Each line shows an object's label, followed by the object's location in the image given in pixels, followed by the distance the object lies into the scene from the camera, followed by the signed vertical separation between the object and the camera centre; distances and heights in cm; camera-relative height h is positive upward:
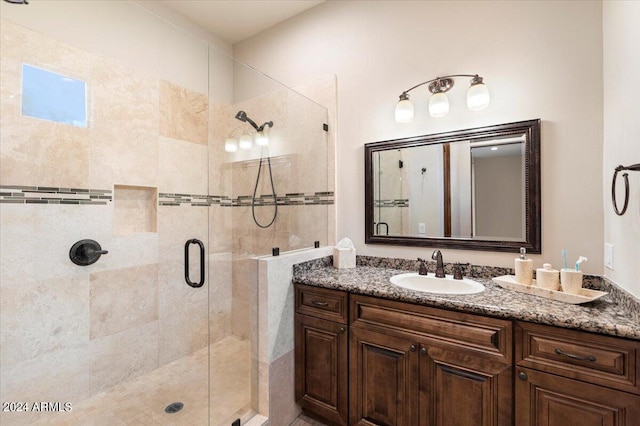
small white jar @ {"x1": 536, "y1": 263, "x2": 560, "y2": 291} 148 -35
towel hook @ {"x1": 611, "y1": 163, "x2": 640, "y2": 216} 125 +8
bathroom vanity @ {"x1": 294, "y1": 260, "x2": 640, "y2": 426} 112 -68
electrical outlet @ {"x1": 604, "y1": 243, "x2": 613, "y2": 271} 149 -24
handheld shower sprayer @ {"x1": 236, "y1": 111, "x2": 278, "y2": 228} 215 +31
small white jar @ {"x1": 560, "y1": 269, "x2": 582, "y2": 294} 141 -35
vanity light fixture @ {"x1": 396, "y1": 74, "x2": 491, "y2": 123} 183 +74
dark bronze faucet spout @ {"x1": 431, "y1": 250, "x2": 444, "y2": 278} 190 -35
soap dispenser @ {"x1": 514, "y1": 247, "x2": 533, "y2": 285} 159 -33
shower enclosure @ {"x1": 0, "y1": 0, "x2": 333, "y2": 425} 173 +0
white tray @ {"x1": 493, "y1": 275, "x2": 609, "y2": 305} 135 -40
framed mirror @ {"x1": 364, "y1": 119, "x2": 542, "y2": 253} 178 +14
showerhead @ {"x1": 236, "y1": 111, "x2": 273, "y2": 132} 215 +68
